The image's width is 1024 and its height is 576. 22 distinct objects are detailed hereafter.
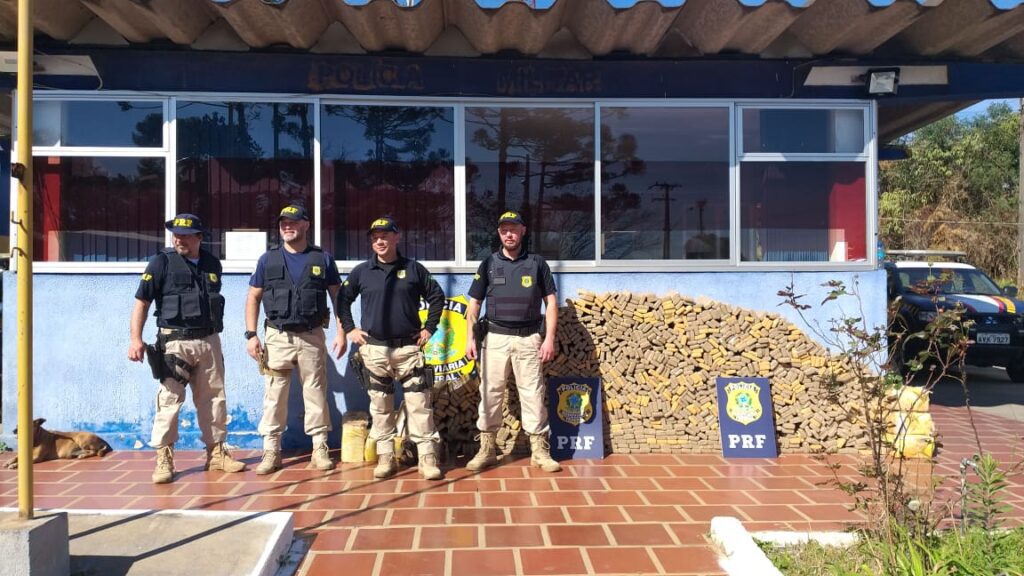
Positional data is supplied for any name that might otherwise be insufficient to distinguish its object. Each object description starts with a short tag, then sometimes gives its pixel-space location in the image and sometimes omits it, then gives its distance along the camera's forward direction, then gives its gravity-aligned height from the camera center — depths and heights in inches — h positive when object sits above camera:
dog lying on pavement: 218.8 -47.8
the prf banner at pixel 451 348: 226.2 -18.1
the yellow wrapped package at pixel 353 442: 219.3 -46.5
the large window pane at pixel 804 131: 248.7 +57.7
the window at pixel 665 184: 249.0 +39.4
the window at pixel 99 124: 237.0 +59.0
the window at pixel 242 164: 239.9 +45.8
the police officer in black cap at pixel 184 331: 201.2 -10.5
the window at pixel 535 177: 247.9 +42.0
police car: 402.9 -14.9
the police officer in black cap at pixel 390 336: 205.0 -12.3
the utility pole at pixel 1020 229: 765.9 +68.1
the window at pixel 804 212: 251.1 +28.9
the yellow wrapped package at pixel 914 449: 207.5 -49.0
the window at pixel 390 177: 244.4 +41.7
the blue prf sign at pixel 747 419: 224.8 -41.4
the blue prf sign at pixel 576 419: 224.8 -41.1
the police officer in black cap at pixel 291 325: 207.2 -9.2
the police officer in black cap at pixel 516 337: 211.3 -13.5
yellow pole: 120.0 +5.6
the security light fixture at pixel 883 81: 239.3 +72.5
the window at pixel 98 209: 239.5 +30.3
